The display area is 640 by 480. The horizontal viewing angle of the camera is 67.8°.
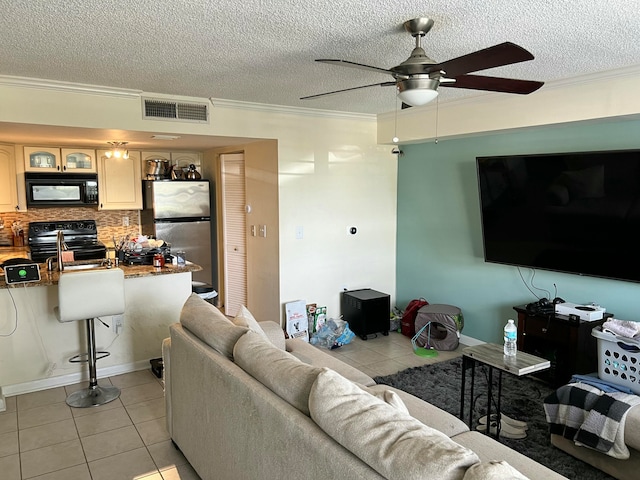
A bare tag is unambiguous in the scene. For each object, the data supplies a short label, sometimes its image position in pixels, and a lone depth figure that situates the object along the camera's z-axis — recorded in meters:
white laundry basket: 2.99
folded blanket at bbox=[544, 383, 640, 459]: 2.56
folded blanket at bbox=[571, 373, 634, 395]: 2.90
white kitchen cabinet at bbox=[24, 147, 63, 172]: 5.53
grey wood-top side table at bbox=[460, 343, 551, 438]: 2.75
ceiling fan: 2.15
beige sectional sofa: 1.36
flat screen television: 3.47
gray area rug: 2.82
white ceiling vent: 4.11
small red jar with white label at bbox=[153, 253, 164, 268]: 4.27
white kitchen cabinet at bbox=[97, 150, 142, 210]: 5.97
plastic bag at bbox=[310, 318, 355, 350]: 4.93
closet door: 5.81
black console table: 3.55
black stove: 5.51
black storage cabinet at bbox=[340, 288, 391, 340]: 5.16
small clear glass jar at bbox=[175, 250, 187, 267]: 4.45
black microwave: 5.55
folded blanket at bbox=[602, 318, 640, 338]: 3.10
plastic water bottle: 2.91
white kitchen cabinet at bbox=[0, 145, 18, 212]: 5.40
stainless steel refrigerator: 5.97
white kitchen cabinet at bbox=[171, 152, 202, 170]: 6.54
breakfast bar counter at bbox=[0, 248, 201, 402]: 3.72
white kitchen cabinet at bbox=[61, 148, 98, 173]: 5.75
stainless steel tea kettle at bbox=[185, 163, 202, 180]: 6.27
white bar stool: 3.34
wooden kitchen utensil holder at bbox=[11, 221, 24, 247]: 5.89
